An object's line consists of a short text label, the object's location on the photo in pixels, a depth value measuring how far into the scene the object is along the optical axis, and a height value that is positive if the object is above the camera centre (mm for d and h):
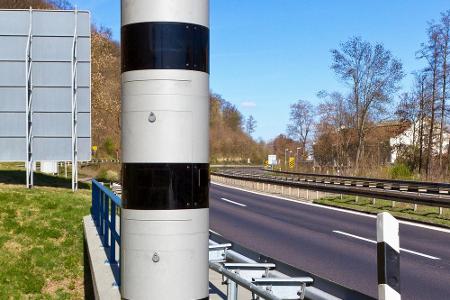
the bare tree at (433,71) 44531 +7206
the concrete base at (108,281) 5494 -1390
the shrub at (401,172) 40906 -984
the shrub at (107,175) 40381 -1292
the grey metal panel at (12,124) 19938 +1222
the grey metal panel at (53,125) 20516 +1239
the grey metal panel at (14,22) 20719 +5145
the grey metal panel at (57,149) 20453 +347
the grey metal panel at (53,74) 20797 +3202
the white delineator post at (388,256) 2949 -527
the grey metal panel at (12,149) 19891 +317
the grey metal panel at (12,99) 20169 +2148
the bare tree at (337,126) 67825 +4533
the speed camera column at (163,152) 2705 +30
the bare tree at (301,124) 103638 +6620
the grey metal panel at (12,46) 20484 +4159
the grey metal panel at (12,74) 20266 +3100
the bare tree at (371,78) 53884 +7910
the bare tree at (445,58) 44156 +8210
